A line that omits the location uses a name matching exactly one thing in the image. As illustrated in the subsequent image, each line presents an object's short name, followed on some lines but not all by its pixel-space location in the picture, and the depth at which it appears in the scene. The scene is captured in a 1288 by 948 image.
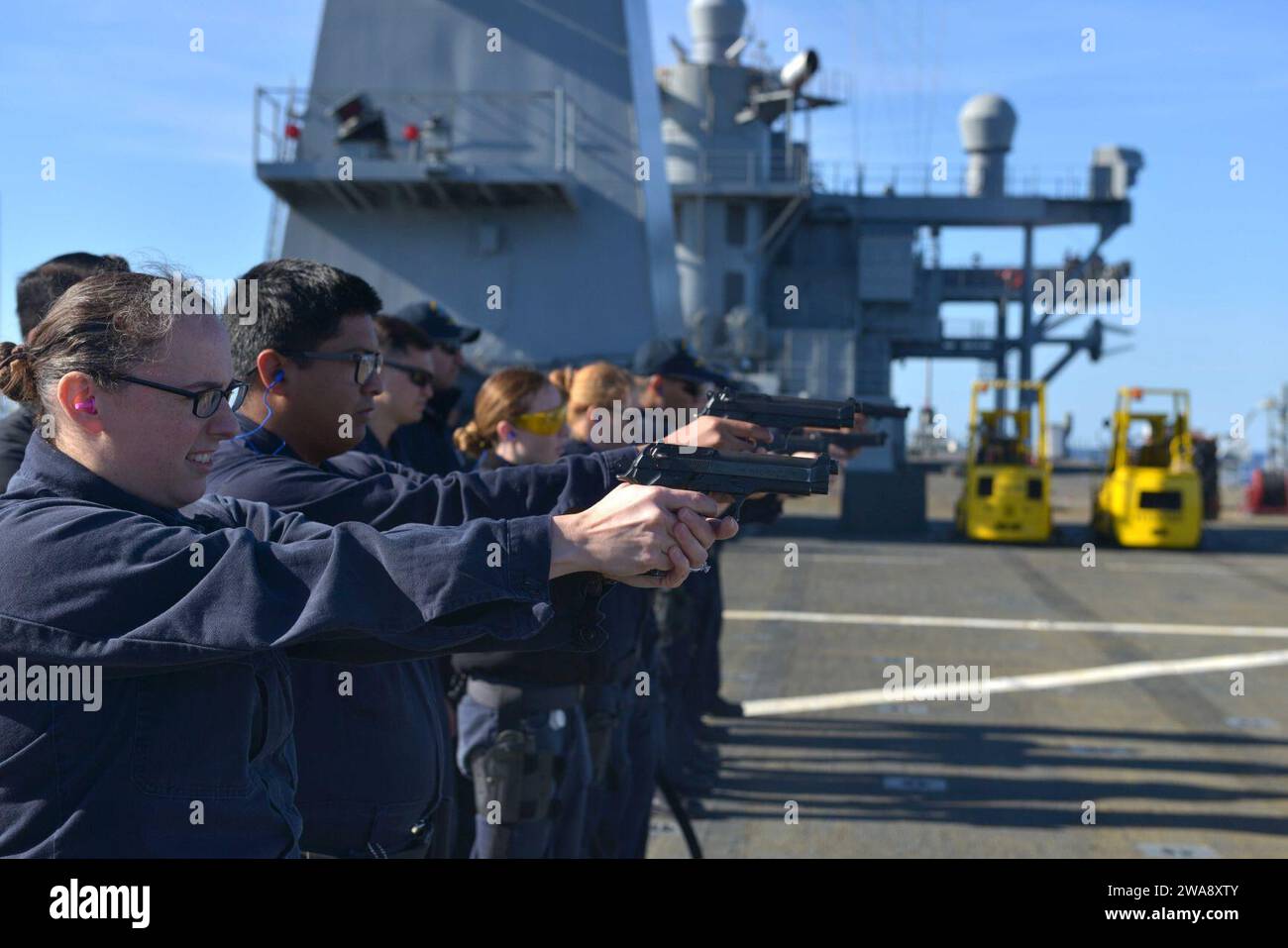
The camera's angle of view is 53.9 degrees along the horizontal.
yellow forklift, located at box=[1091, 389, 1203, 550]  18.78
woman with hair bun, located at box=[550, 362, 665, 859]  4.35
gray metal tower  16.39
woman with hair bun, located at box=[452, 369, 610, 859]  3.79
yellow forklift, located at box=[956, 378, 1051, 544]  18.84
